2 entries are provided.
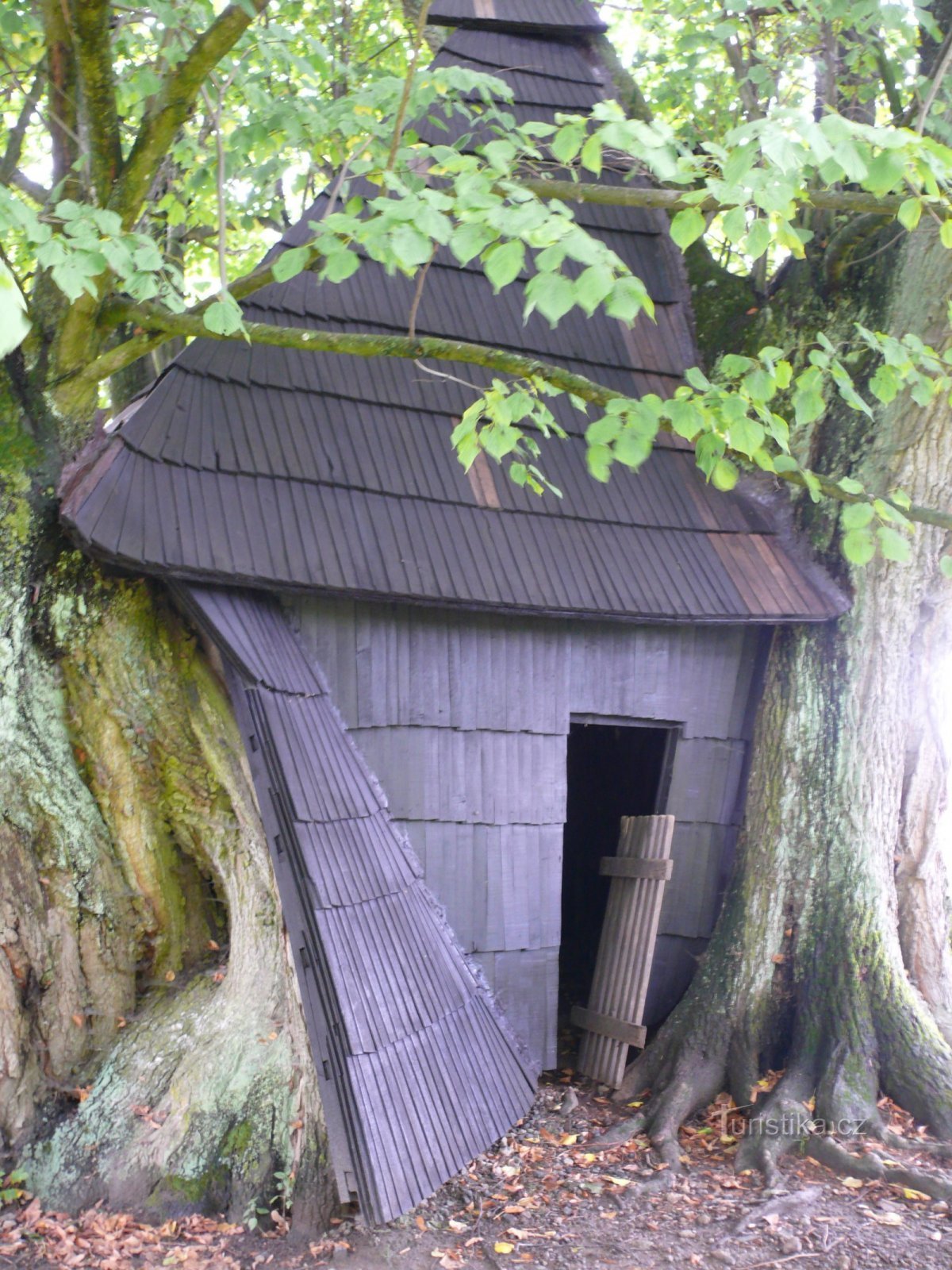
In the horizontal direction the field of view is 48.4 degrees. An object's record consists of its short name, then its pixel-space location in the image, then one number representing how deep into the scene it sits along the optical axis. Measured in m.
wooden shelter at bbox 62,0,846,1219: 4.06
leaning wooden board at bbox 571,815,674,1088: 5.36
